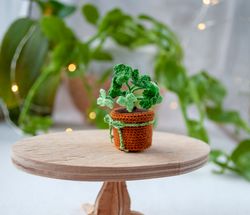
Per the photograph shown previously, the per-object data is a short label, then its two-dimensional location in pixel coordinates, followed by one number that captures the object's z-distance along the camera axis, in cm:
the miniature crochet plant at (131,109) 62
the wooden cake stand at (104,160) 53
